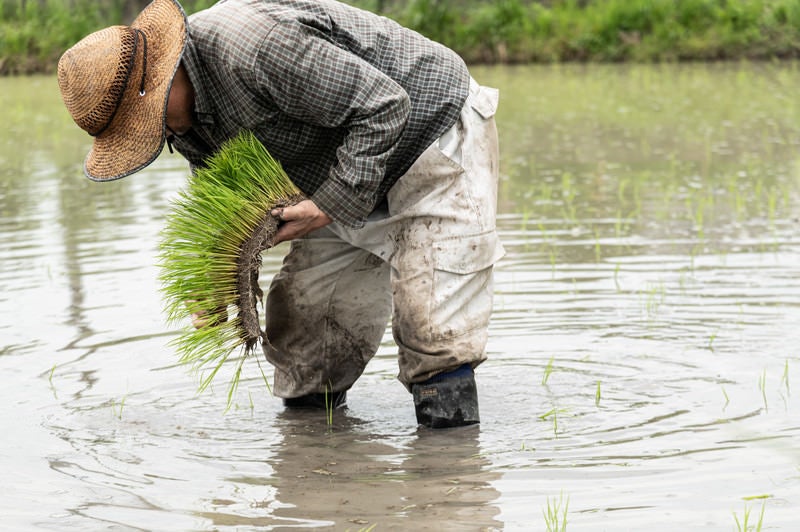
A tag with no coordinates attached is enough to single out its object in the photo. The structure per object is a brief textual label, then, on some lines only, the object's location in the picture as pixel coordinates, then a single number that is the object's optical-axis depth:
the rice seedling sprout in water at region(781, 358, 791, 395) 7.89
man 6.49
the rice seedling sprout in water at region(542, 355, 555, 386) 8.47
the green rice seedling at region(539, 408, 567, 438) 7.32
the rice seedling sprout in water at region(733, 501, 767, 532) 5.41
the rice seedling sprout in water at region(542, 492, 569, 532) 5.64
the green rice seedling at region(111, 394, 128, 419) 8.07
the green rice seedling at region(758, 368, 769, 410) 7.80
